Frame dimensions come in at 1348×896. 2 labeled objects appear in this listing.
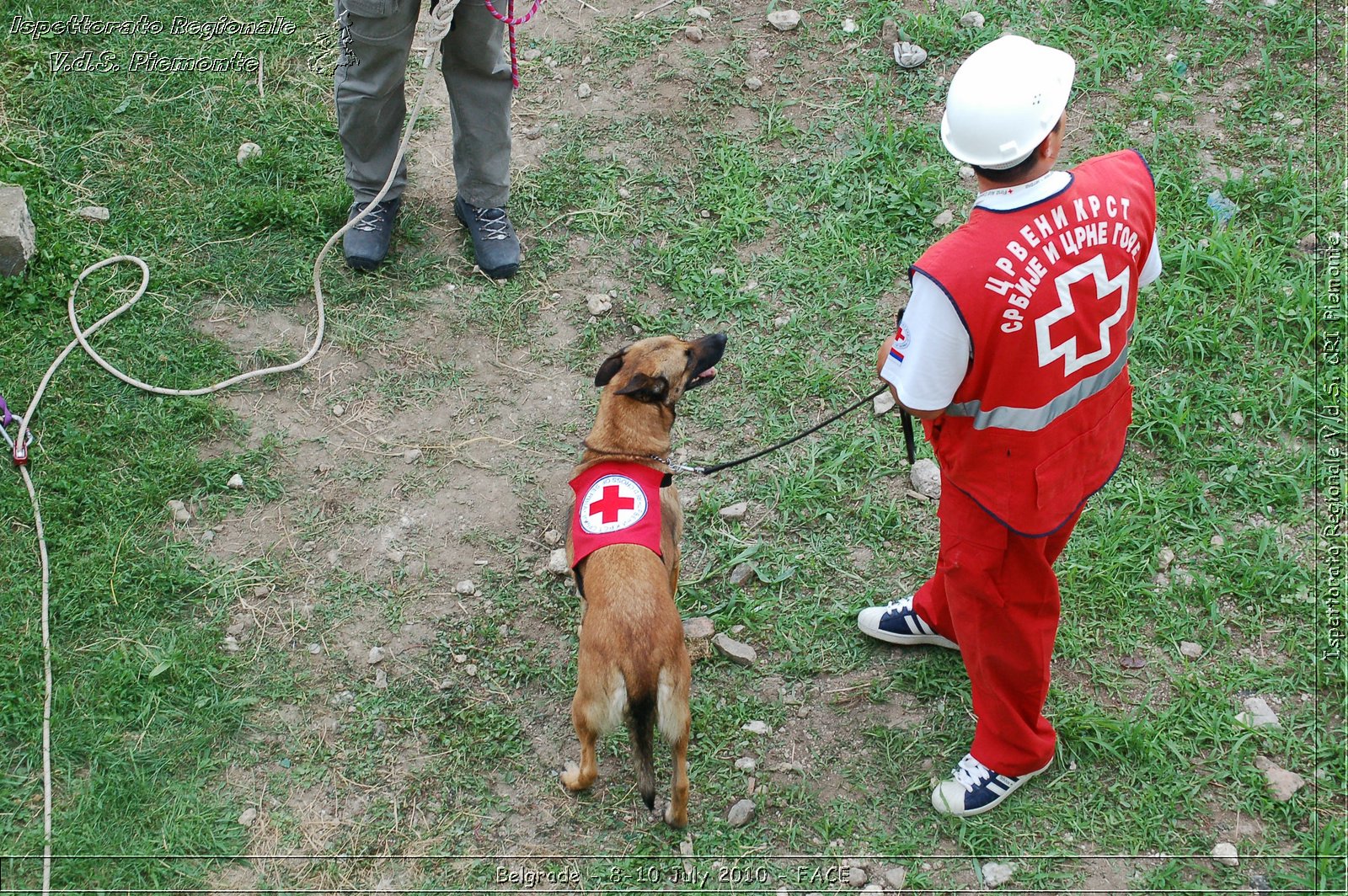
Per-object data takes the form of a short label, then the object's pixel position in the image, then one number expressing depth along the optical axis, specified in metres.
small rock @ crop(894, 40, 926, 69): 6.23
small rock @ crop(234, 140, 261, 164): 5.94
